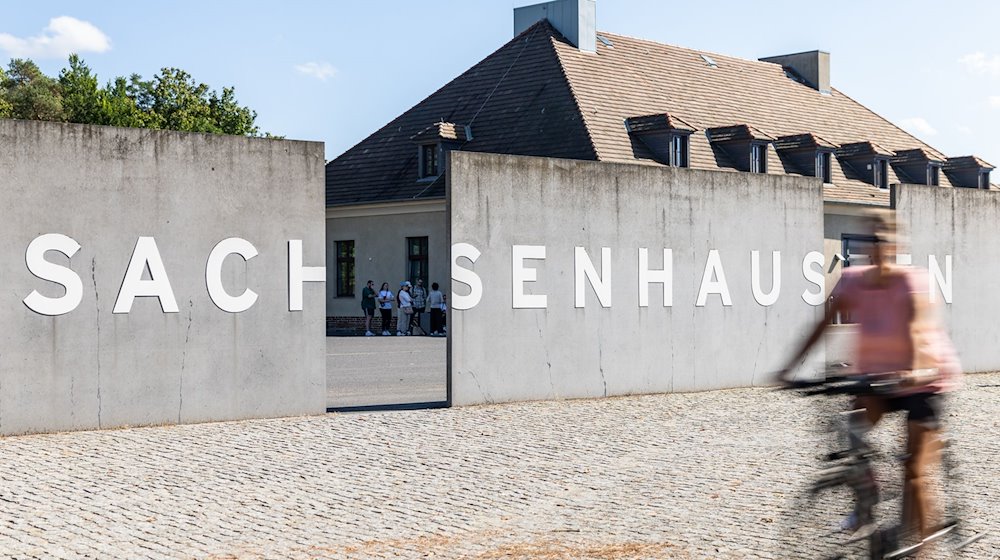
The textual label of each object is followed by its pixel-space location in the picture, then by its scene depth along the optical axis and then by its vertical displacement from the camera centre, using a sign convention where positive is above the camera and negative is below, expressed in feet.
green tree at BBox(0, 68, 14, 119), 188.26 +28.40
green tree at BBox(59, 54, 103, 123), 190.80 +29.89
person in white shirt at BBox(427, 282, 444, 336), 119.24 -1.50
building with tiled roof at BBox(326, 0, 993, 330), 127.75 +18.15
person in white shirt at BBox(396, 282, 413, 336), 121.90 -1.62
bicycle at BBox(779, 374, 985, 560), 21.36 -3.55
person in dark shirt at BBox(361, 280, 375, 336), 125.18 -0.95
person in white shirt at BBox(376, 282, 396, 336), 124.98 -1.16
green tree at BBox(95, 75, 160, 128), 187.62 +27.51
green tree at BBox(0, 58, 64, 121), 203.65 +31.50
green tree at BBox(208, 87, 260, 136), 208.23 +29.74
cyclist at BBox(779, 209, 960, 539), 21.57 -1.12
